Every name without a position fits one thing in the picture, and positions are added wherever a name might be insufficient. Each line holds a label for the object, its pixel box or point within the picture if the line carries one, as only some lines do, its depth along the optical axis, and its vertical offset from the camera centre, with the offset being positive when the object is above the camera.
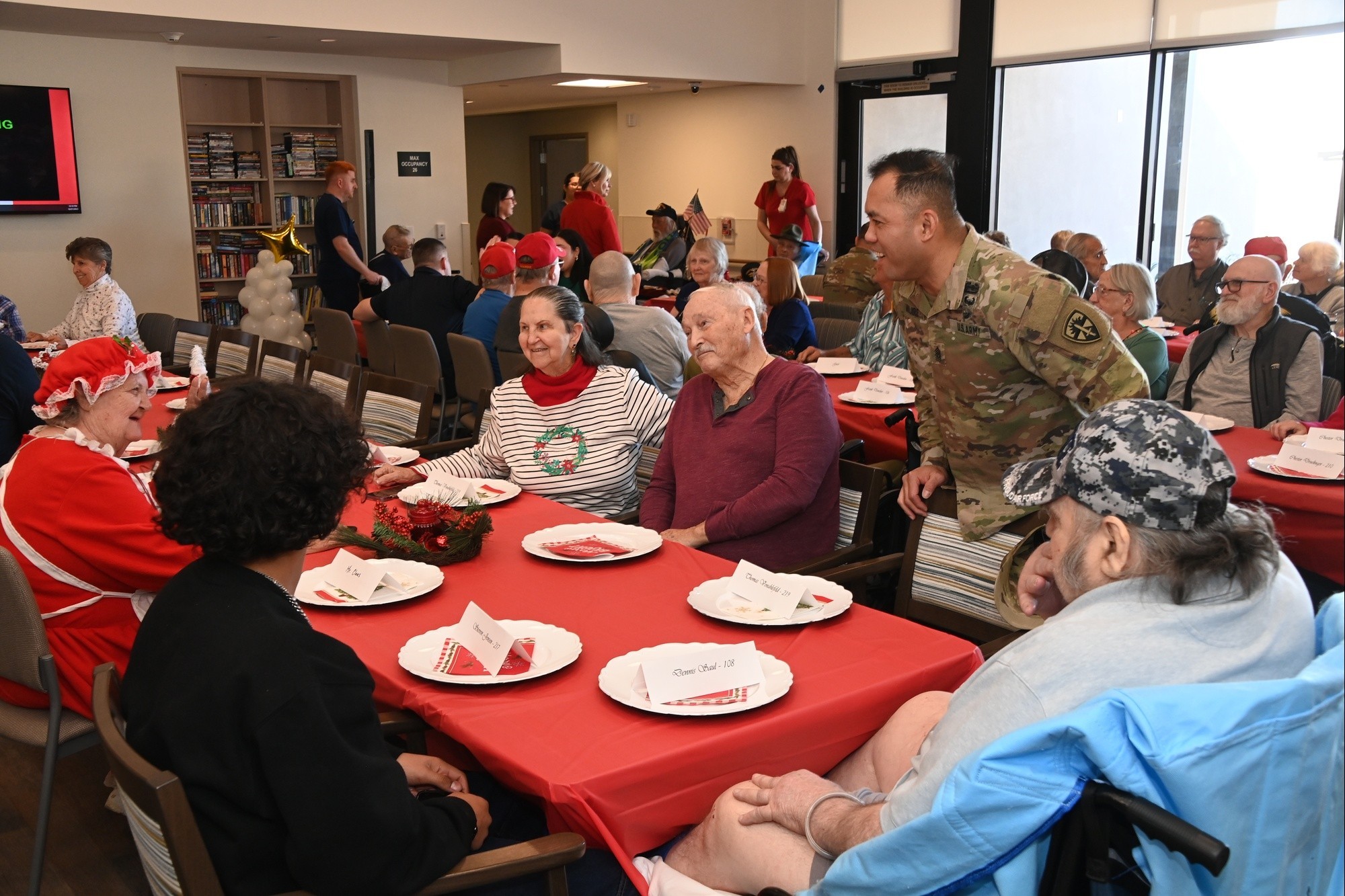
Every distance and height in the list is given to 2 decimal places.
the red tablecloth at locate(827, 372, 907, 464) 4.22 -0.77
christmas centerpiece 2.60 -0.70
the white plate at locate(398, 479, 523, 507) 3.09 -0.72
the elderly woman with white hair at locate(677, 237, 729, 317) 6.42 -0.20
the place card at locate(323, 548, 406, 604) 2.36 -0.74
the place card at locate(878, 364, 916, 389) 4.61 -0.62
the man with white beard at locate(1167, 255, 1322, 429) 4.36 -0.52
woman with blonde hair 8.77 +0.04
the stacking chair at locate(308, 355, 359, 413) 4.52 -0.60
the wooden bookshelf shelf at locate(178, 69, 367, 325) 9.79 +0.85
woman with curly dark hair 1.43 -0.58
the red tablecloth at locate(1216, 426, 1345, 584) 1.37 -0.54
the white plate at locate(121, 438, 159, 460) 3.66 -0.71
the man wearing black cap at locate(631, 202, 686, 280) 9.23 -0.24
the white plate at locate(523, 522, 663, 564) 2.66 -0.75
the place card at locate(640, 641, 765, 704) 1.86 -0.74
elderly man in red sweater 2.99 -0.60
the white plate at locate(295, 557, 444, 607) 2.34 -0.75
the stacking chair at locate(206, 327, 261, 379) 5.86 -0.65
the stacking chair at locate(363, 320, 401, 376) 6.58 -0.69
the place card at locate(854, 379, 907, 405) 4.48 -0.66
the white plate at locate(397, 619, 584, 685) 1.95 -0.76
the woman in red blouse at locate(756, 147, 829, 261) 10.82 +0.24
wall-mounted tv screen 8.60 +0.61
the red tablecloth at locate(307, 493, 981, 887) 1.69 -0.78
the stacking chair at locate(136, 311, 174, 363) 6.85 -0.62
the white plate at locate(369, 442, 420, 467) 3.54 -0.71
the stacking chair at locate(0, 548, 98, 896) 2.28 -0.93
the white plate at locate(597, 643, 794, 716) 1.80 -0.76
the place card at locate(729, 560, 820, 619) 2.21 -0.72
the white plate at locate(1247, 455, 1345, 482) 3.14 -0.69
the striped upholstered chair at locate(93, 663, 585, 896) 1.38 -0.78
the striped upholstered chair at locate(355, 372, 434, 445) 4.14 -0.67
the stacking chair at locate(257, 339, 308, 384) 5.27 -0.62
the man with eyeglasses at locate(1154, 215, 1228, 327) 7.49 -0.34
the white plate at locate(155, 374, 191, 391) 4.87 -0.65
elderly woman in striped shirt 3.44 -0.58
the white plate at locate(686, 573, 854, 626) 2.19 -0.75
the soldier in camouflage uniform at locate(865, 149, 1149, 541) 2.63 -0.27
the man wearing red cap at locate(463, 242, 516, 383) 5.88 -0.36
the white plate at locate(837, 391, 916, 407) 4.43 -0.69
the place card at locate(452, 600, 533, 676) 1.96 -0.72
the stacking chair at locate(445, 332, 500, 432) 5.59 -0.69
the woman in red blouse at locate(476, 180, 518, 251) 9.70 +0.14
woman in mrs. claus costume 2.44 -0.67
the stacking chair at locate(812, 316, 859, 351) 6.35 -0.59
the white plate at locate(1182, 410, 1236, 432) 3.83 -0.68
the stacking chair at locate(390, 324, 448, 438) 5.86 -0.67
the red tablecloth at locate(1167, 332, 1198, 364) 6.23 -0.69
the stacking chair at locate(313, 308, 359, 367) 6.63 -0.64
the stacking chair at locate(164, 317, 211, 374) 6.58 -0.64
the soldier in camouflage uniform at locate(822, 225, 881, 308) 7.59 -0.35
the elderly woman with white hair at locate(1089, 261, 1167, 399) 4.90 -0.37
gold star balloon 9.33 -0.11
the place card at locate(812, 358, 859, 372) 5.15 -0.64
